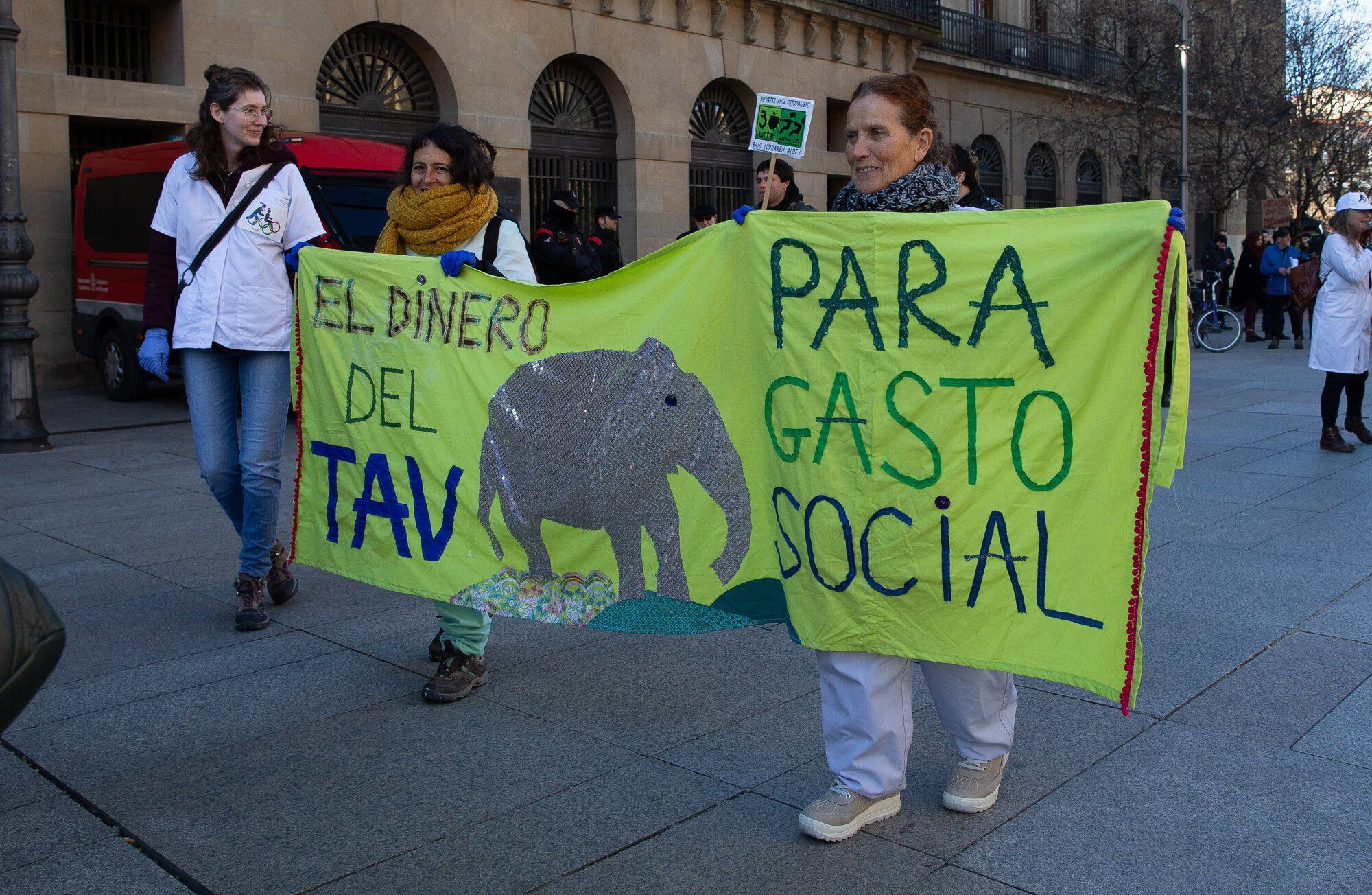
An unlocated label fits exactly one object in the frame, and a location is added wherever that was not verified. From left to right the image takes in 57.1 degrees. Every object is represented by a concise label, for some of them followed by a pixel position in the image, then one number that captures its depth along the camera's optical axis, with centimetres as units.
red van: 1163
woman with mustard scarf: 412
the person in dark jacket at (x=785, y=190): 641
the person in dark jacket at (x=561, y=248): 1136
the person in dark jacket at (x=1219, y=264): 2292
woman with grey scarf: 305
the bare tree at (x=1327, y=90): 2605
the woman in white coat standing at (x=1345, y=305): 873
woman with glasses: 477
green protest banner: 289
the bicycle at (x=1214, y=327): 1989
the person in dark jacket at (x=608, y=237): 1426
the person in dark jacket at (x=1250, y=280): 2098
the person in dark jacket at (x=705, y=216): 1192
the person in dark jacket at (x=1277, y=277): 1984
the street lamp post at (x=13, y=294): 982
